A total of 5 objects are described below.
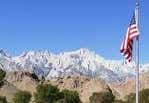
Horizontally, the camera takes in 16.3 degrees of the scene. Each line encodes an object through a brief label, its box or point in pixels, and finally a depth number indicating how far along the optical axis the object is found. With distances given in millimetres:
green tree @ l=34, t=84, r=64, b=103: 186900
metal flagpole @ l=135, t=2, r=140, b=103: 40425
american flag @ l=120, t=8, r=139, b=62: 41062
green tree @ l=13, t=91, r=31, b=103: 189500
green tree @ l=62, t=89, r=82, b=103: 177500
